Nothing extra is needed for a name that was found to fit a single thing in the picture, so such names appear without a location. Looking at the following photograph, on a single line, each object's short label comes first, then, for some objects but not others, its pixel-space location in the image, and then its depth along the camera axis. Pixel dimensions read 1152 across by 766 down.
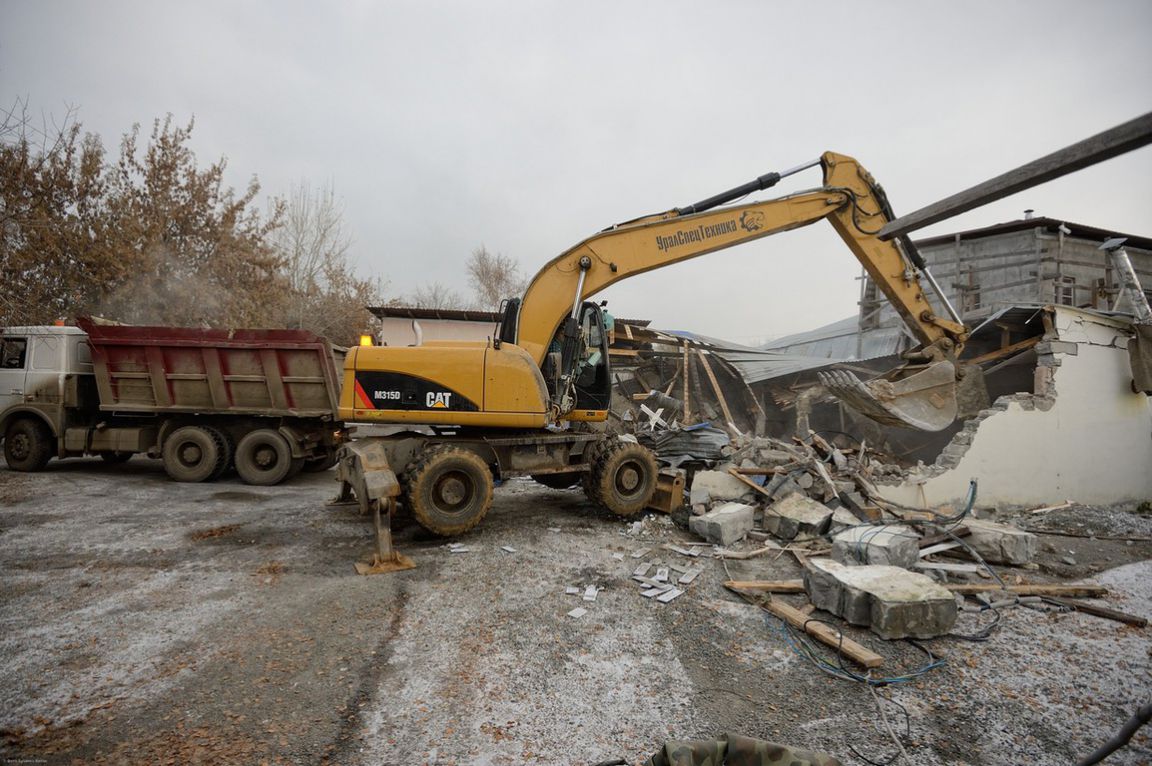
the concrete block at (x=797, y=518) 5.58
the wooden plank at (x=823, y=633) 3.12
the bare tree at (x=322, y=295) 18.31
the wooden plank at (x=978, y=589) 4.28
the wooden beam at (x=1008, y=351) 7.90
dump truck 8.02
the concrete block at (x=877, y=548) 4.48
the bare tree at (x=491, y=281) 27.81
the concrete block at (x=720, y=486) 6.59
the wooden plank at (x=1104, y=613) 3.86
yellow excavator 5.40
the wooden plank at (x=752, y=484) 6.37
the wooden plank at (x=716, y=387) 11.14
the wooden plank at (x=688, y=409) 11.08
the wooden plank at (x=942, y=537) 5.12
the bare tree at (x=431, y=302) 26.66
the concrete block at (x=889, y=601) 3.43
